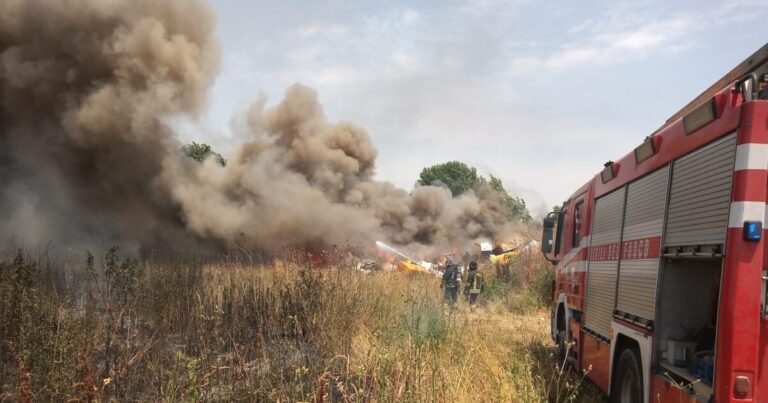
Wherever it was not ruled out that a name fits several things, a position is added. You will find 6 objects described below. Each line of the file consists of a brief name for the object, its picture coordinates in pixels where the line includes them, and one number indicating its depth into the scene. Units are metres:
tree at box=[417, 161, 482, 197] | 46.40
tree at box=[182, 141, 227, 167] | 32.16
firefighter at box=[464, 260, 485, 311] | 14.02
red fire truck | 3.17
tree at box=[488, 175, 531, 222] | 29.13
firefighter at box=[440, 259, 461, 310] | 13.38
